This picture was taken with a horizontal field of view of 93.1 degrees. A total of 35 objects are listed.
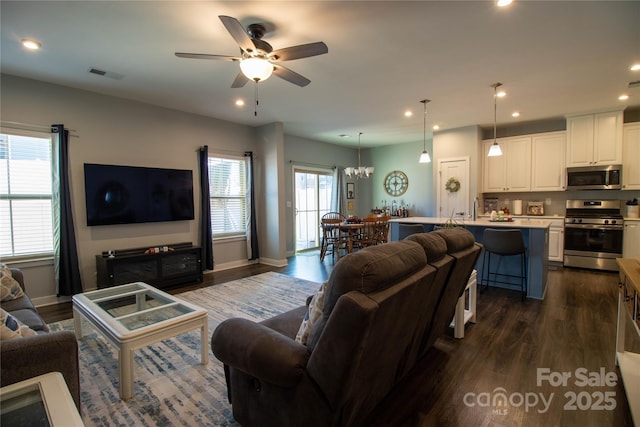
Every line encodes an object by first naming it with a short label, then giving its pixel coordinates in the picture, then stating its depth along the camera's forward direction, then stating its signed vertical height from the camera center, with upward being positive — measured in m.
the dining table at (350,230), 5.83 -0.52
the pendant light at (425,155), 4.56 +0.75
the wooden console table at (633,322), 1.64 -0.91
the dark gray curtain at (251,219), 5.86 -0.26
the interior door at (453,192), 6.16 +0.26
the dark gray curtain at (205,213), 5.17 -0.12
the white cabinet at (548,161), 5.52 +0.75
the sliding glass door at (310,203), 7.25 +0.05
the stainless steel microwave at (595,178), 4.96 +0.40
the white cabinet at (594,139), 4.94 +1.04
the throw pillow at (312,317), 1.43 -0.54
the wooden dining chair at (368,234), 6.05 -0.61
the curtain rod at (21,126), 3.46 +0.98
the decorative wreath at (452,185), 6.28 +0.37
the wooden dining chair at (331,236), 6.04 -0.66
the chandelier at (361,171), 7.13 +0.79
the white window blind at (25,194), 3.50 +0.17
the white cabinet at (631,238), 4.73 -0.60
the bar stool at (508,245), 3.68 -0.53
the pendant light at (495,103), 3.93 +1.51
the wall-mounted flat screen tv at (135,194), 4.05 +0.19
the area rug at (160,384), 1.80 -1.24
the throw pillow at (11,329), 1.43 -0.59
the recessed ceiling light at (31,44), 2.75 +1.52
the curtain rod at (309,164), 6.95 +0.98
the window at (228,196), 5.49 +0.19
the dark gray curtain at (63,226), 3.74 -0.23
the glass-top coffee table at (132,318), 1.95 -0.85
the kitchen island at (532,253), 3.77 -0.65
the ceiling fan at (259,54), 2.32 +1.22
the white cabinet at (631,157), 4.89 +0.70
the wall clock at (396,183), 7.96 +0.55
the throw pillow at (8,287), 2.41 -0.64
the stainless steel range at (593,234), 4.89 -0.54
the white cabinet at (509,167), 5.86 +0.71
